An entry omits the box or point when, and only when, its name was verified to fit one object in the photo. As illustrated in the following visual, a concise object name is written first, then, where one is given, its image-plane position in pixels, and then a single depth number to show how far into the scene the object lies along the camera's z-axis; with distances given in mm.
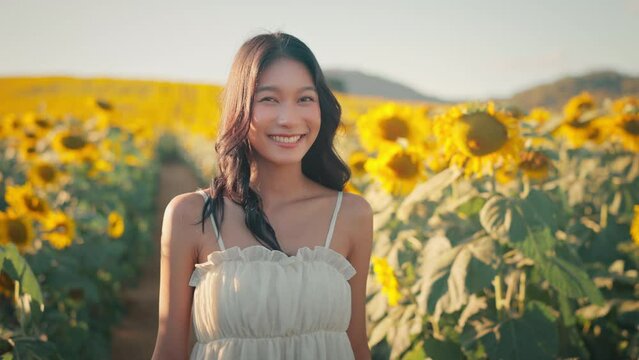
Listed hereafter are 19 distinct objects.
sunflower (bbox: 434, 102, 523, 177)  2428
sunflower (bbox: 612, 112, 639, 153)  3926
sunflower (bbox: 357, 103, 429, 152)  3873
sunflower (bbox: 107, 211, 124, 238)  4969
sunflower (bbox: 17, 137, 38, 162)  5070
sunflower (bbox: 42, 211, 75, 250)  3781
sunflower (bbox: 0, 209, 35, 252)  3365
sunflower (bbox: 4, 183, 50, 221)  3740
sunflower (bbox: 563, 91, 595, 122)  4766
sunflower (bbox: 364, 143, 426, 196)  3135
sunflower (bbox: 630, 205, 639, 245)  2674
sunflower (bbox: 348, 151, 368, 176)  4156
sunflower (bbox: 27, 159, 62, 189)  4605
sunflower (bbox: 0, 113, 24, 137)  5921
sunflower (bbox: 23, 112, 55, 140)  5516
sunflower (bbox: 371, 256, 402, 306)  2580
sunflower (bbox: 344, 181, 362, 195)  3370
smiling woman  1698
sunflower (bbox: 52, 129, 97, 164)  5219
